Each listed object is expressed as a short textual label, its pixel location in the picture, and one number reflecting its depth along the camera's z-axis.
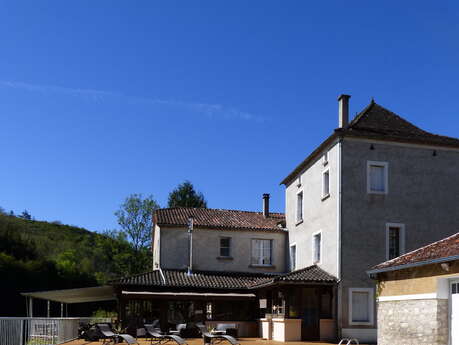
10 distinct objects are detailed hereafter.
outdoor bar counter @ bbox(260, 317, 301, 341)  21.73
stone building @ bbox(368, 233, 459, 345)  13.33
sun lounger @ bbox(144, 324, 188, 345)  16.91
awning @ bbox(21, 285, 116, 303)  26.11
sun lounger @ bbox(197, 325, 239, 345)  17.30
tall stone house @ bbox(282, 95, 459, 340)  21.97
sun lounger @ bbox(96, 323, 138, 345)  18.17
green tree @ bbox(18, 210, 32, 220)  73.61
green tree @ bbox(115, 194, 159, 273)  49.75
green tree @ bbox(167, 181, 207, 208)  53.09
